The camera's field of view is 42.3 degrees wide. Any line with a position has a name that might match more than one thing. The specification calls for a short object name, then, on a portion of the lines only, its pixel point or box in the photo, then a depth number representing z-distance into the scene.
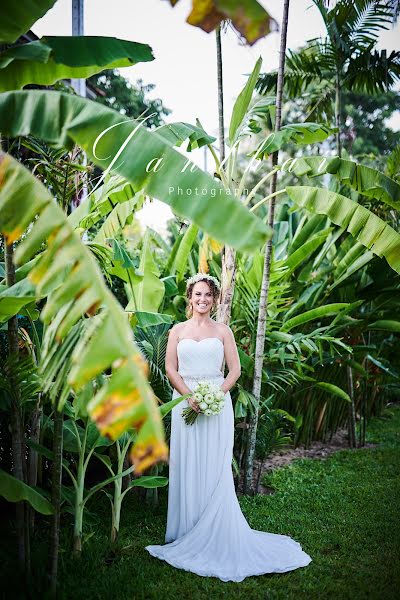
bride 4.08
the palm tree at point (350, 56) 6.94
